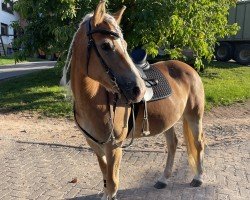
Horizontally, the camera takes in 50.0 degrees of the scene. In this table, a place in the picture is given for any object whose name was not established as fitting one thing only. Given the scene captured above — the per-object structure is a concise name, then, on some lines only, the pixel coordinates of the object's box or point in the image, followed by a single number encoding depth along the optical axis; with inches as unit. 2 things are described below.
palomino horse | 86.4
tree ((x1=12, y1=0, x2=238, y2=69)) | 271.1
